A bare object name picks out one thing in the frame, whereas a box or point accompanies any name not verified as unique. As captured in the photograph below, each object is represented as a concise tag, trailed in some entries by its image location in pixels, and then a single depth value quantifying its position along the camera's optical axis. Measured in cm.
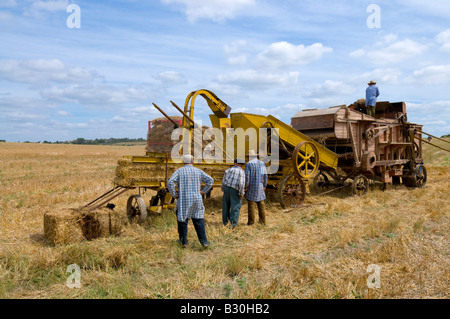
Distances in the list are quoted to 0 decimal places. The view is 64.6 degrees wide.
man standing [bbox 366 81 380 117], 1326
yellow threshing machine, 808
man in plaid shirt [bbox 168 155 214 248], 647
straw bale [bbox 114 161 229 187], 766
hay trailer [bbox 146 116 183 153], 1479
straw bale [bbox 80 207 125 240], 698
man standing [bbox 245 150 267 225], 827
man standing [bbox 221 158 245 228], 796
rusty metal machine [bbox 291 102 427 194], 1181
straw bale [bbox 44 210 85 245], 645
